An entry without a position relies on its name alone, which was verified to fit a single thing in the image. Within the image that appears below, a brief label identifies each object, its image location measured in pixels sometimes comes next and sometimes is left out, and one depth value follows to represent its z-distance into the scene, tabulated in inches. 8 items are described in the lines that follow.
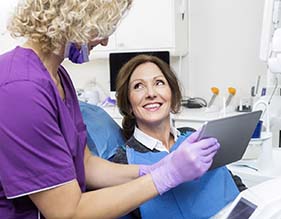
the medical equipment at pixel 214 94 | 118.1
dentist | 33.0
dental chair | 62.7
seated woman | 54.6
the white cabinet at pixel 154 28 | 112.1
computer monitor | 119.4
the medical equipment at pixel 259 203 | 36.3
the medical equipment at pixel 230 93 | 116.2
